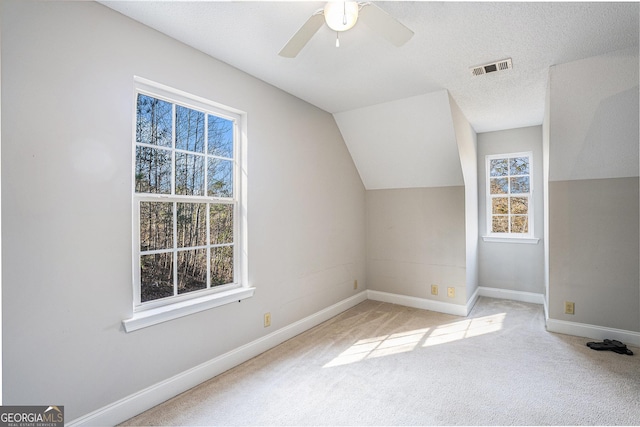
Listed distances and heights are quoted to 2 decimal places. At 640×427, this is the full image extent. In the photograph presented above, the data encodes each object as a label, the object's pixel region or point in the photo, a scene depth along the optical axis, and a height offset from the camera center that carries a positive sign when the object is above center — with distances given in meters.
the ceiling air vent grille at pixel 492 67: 2.61 +1.28
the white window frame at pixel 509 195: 4.41 +0.03
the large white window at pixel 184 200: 2.13 +0.12
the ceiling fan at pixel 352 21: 1.54 +1.02
